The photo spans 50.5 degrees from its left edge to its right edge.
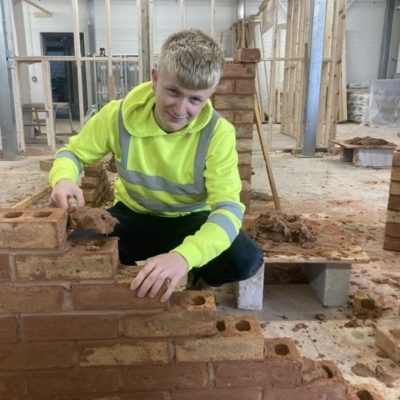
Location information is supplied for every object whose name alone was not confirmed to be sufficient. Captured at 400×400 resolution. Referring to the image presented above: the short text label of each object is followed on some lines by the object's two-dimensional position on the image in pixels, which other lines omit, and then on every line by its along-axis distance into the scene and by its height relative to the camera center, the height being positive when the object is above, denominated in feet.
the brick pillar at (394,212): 10.10 -3.03
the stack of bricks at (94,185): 13.23 -3.13
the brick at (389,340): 6.34 -3.80
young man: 4.77 -1.15
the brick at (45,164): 19.35 -3.58
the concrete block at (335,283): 8.19 -3.71
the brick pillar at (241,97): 11.57 -0.33
